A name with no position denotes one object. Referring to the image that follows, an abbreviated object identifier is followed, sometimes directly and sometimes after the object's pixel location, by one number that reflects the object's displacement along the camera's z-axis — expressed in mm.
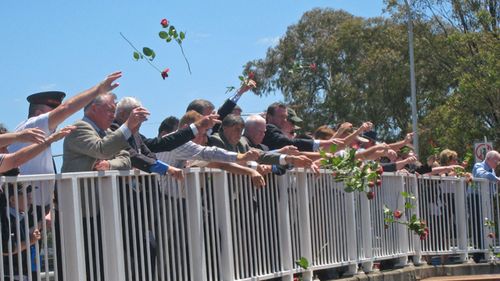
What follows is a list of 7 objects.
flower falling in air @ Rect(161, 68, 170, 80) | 9320
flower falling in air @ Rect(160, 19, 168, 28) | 9575
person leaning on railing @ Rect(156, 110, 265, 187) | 8680
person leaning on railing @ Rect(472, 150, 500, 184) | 15297
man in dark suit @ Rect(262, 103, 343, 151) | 10602
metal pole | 40600
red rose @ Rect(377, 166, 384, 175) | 10266
